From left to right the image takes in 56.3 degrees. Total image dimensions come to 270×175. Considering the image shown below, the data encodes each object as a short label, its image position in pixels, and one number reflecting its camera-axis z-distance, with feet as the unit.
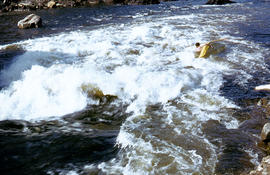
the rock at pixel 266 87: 19.46
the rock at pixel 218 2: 82.06
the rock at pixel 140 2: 94.73
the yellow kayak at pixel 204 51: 31.02
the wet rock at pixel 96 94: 22.22
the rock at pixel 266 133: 14.37
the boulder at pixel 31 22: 53.42
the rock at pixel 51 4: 90.37
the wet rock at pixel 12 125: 18.22
